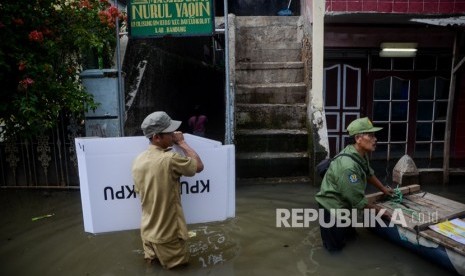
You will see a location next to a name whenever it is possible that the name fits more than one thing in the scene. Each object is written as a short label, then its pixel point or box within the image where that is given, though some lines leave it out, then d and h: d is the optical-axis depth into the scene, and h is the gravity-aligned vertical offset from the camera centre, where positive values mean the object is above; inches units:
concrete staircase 282.4 -2.0
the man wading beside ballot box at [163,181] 139.1 -30.1
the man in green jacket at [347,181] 162.1 -37.3
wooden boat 147.4 -56.1
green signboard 235.1 +51.2
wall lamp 329.6 +39.3
